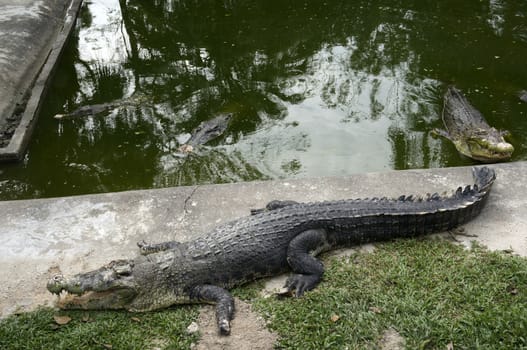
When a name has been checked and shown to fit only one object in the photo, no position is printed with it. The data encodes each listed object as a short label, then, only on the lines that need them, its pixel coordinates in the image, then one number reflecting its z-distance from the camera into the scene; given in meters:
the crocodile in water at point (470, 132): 6.86
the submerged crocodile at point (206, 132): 7.56
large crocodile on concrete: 3.82
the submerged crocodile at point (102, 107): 8.51
